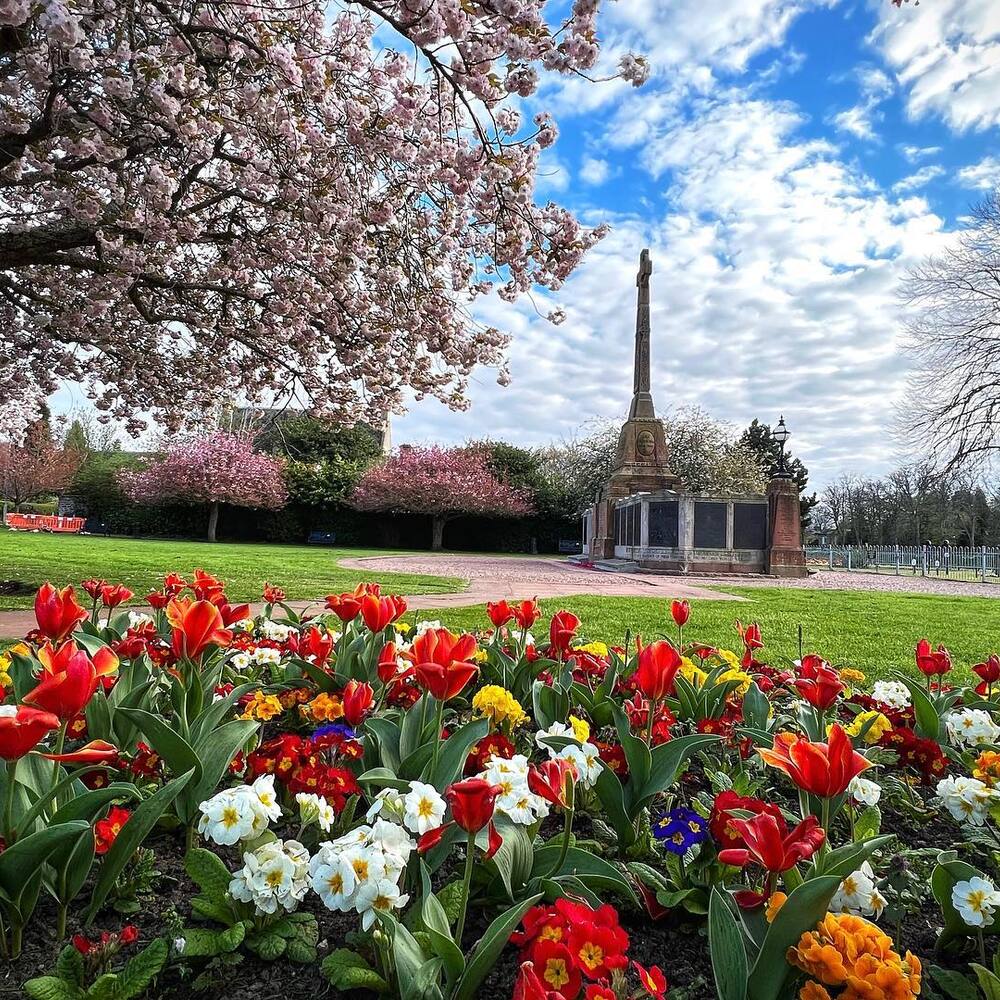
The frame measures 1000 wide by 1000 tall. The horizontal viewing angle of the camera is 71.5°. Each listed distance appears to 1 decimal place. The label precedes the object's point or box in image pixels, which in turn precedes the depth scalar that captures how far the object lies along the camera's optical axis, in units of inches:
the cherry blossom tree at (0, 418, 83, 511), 1533.0
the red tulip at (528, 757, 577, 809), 49.9
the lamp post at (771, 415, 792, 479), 741.3
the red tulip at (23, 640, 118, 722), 49.8
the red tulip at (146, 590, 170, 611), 123.1
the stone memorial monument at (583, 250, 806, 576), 701.9
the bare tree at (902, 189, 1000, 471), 788.0
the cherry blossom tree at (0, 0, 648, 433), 161.6
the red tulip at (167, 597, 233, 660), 74.3
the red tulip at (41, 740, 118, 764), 45.1
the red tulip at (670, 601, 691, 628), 117.2
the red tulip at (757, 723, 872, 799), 45.8
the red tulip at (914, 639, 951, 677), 103.7
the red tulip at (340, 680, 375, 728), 74.7
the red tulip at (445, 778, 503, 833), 42.8
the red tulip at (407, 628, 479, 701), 60.4
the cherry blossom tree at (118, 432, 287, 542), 1245.1
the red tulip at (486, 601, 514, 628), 115.8
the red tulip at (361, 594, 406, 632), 92.8
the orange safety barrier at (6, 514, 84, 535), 1401.3
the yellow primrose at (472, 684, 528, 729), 82.4
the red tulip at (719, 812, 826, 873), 43.3
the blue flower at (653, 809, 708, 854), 60.7
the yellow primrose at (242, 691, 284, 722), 90.0
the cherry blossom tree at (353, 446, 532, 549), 1284.4
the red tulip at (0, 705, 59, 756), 45.3
